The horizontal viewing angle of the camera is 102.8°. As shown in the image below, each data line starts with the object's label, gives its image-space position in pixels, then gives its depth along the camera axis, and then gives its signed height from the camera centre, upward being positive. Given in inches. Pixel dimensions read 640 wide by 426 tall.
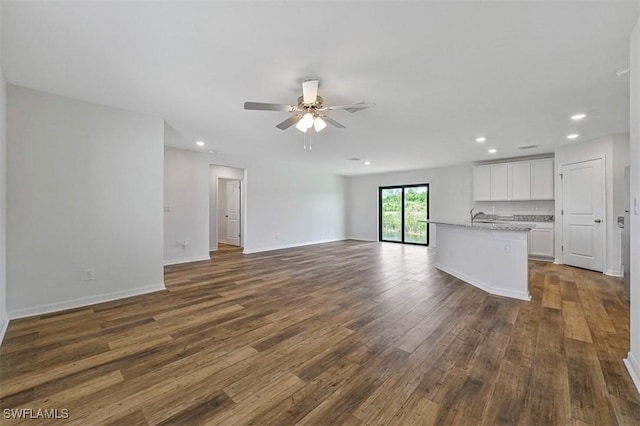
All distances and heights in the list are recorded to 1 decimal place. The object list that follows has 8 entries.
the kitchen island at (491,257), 134.0 -26.8
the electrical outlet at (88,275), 124.2 -30.5
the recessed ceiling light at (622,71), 92.0 +51.3
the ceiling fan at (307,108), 98.4 +42.5
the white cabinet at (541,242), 228.4 -28.0
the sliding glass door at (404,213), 331.3 -1.7
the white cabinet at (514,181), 230.4 +29.8
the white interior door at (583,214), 186.5 -2.1
